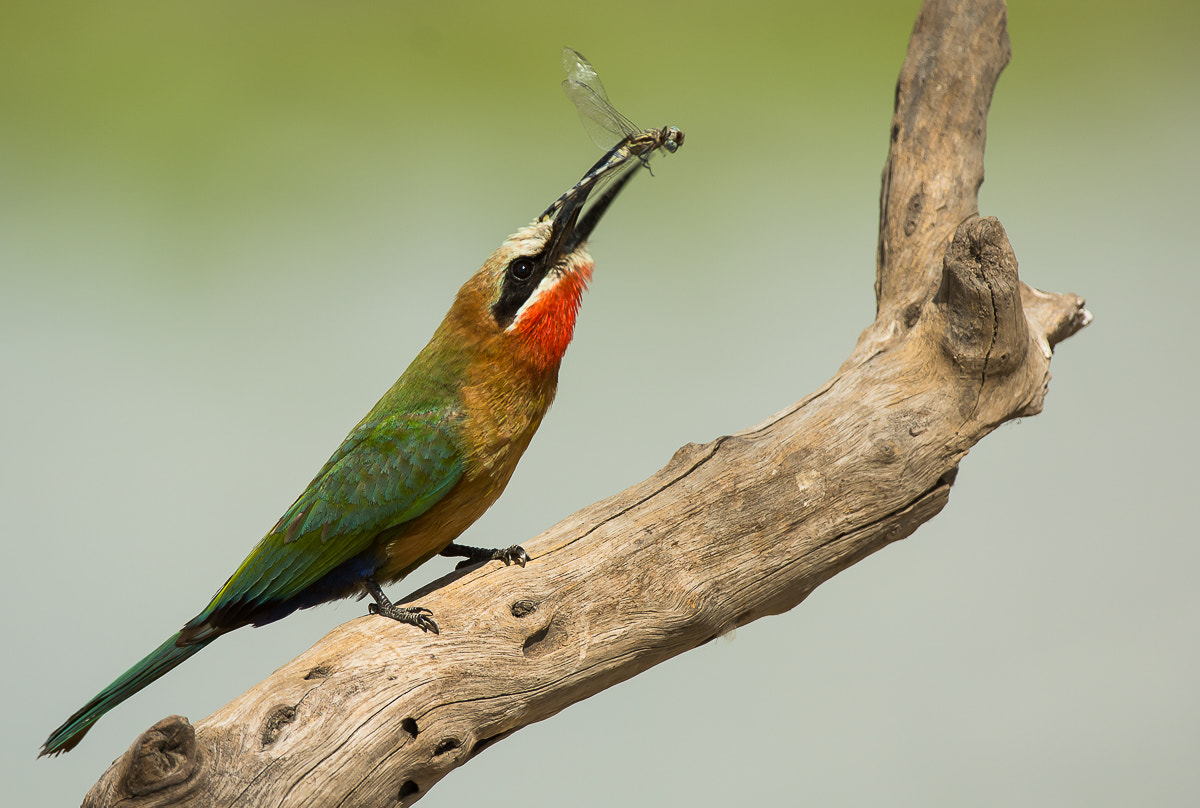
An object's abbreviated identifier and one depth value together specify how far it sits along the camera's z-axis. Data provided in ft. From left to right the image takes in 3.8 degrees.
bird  17.13
